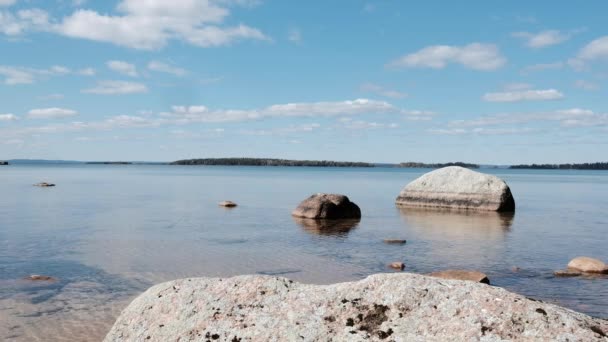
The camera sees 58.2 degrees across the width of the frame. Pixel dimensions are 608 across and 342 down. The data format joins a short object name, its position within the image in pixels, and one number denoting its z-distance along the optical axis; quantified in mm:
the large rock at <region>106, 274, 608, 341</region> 5168
